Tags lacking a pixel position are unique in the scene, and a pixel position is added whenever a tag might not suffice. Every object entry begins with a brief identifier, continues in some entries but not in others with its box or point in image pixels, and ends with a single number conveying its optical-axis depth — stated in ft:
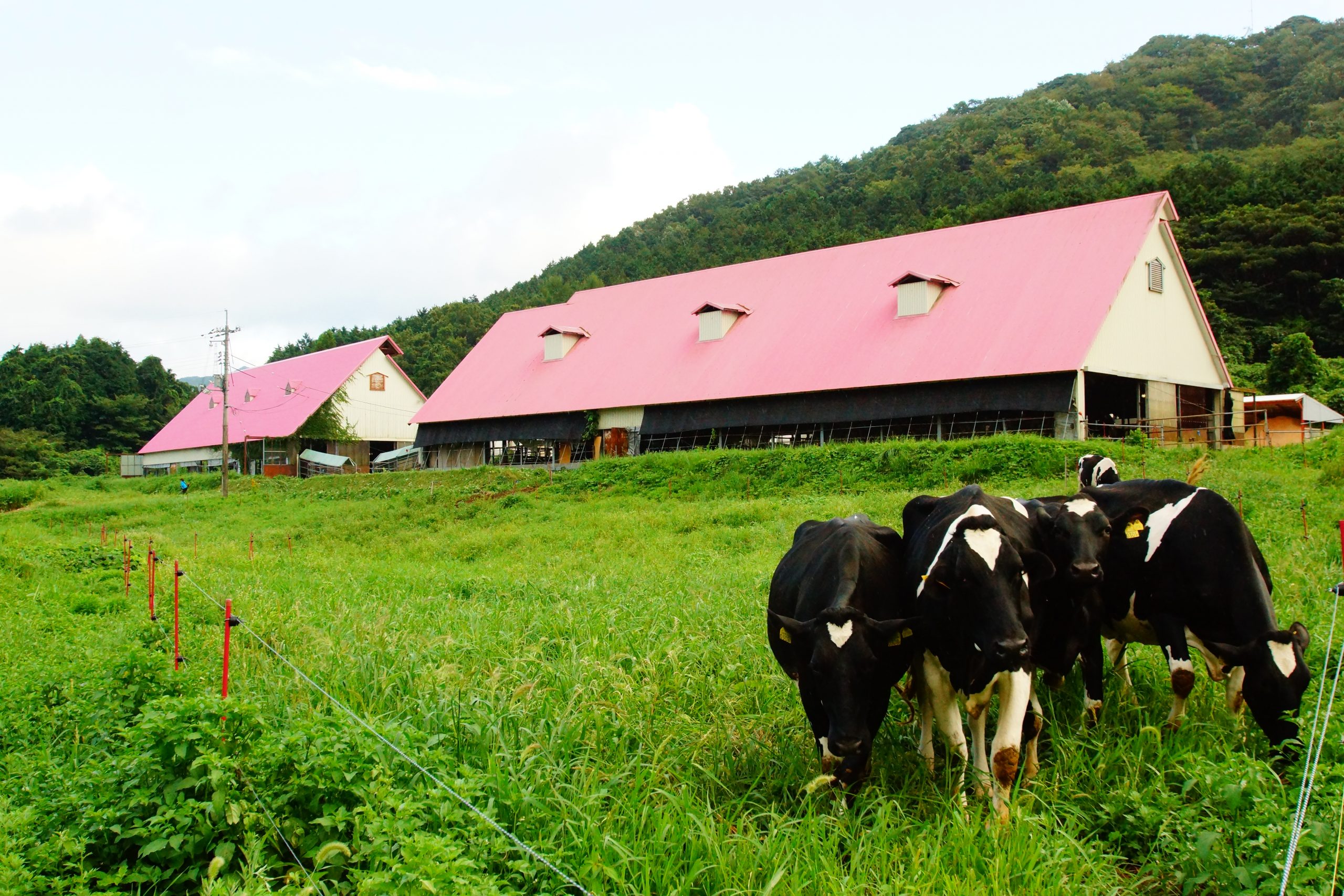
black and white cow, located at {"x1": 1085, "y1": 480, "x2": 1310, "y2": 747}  17.98
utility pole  106.42
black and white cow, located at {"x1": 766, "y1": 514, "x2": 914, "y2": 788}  16.33
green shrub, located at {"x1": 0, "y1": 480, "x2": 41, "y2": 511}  109.19
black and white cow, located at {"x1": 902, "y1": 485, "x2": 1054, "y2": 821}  16.56
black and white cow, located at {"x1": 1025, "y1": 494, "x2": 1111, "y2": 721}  19.90
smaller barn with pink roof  133.08
